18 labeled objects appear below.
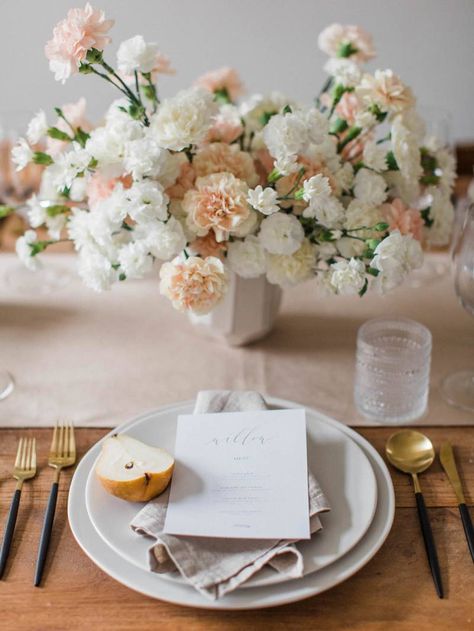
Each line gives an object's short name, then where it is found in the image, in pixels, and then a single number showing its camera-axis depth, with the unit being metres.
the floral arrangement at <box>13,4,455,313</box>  0.94
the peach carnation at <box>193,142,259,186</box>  0.99
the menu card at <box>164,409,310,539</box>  0.77
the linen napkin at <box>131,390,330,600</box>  0.72
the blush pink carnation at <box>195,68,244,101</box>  1.22
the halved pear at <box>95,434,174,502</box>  0.81
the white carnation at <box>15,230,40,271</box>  1.10
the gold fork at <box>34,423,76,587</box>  0.79
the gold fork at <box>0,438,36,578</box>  0.80
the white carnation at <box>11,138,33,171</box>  1.01
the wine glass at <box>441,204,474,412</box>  1.02
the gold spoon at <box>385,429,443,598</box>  0.88
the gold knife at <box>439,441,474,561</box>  0.83
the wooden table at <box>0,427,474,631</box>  0.73
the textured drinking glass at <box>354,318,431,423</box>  1.03
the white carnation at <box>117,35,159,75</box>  0.93
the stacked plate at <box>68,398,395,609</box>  0.72
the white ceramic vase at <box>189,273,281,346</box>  1.15
